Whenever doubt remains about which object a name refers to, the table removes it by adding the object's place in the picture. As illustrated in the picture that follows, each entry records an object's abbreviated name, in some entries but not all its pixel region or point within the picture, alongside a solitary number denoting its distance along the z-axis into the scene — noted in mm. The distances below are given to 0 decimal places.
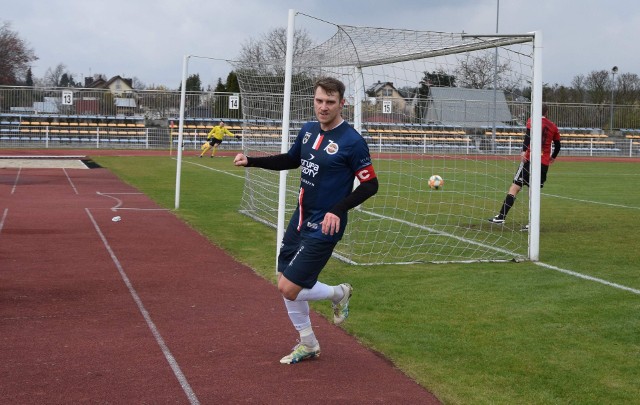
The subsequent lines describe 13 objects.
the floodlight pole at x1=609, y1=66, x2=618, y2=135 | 53969
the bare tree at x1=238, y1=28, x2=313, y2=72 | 49200
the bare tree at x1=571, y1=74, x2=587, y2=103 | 60688
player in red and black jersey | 14062
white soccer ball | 23328
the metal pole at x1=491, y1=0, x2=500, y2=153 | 12688
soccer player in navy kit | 6262
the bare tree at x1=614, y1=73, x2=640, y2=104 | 61688
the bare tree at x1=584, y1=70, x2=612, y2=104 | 61312
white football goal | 12164
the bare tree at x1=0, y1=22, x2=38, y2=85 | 69438
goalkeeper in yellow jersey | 41156
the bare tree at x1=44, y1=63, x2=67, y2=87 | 89688
